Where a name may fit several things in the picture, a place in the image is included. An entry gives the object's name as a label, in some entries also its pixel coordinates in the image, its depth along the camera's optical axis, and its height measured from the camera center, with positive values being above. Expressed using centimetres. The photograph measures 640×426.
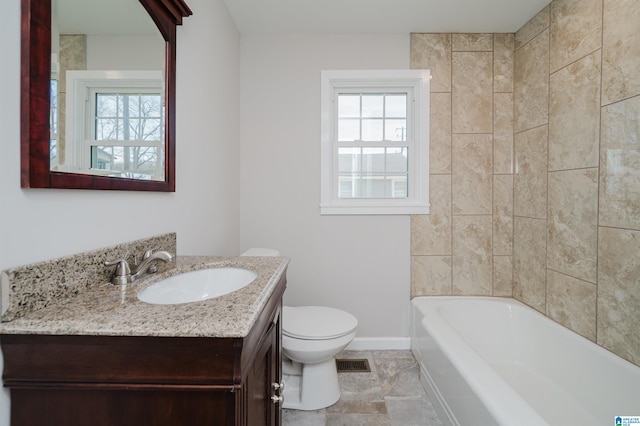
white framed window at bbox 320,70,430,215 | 234 +49
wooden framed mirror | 68 +22
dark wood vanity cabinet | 61 -37
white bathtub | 122 -86
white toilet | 160 -81
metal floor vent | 205 -115
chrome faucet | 91 -21
